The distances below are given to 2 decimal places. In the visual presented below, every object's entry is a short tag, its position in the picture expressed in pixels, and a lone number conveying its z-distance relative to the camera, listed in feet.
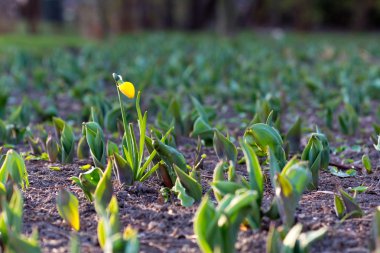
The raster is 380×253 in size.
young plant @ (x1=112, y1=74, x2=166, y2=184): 10.58
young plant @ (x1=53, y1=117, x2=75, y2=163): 12.72
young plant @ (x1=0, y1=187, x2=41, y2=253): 7.11
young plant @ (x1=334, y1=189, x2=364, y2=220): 9.35
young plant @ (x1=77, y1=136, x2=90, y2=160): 13.25
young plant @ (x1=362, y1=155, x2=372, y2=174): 12.48
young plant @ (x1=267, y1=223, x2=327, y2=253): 7.52
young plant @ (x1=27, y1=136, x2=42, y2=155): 13.74
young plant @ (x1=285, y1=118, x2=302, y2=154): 14.55
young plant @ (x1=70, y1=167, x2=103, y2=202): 9.96
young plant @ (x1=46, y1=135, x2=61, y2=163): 12.90
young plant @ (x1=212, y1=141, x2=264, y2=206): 8.54
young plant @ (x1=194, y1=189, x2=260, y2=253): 7.58
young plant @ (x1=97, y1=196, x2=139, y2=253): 6.96
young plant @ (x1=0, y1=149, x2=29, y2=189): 9.83
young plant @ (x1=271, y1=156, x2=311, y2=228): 8.30
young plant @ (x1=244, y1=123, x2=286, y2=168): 10.80
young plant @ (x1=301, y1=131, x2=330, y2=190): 10.97
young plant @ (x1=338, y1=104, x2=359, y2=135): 16.76
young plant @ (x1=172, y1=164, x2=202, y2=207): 9.87
